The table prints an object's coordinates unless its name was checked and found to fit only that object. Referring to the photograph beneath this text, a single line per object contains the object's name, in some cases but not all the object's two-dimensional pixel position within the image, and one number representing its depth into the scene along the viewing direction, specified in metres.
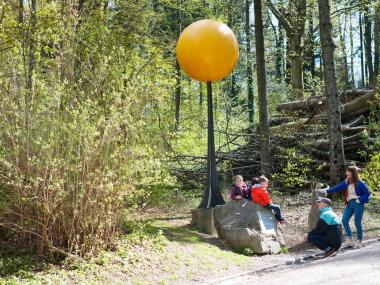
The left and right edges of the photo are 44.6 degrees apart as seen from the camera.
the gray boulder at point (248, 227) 7.94
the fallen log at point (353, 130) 14.09
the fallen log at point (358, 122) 14.76
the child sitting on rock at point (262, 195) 8.75
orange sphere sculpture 8.58
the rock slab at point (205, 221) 8.70
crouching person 7.65
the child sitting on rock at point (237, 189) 8.95
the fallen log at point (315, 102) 15.60
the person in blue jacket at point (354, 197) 8.31
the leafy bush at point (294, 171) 12.63
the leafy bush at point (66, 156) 6.24
